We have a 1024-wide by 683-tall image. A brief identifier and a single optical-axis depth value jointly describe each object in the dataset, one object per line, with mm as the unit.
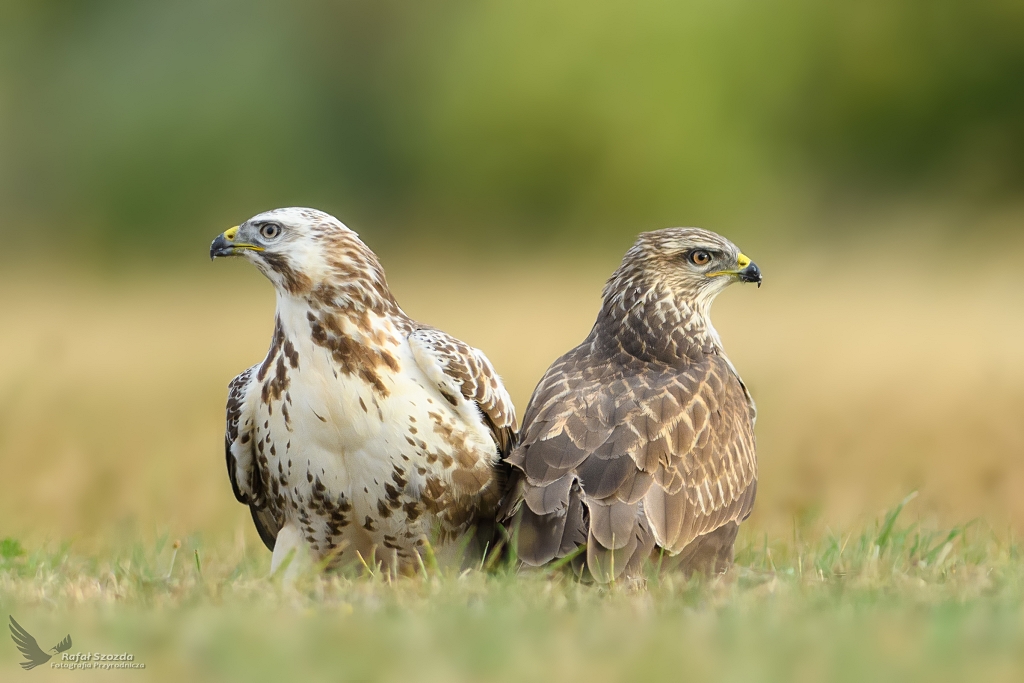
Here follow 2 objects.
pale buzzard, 9953
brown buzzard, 9406
